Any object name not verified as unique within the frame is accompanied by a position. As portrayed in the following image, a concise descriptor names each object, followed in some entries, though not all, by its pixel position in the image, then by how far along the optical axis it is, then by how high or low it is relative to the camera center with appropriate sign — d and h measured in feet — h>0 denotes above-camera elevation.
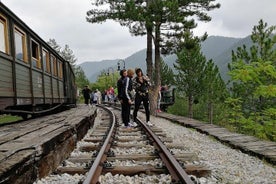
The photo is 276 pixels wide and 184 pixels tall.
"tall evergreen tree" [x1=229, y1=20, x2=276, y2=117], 84.74 +8.73
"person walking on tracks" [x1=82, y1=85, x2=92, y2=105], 80.69 +1.03
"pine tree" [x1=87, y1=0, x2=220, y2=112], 54.80 +12.65
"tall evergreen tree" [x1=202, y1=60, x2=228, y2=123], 112.88 +4.05
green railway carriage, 22.29 +2.57
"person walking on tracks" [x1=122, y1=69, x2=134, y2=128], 31.24 +0.01
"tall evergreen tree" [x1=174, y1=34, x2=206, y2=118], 114.32 +7.05
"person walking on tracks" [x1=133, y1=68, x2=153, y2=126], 33.88 +0.91
